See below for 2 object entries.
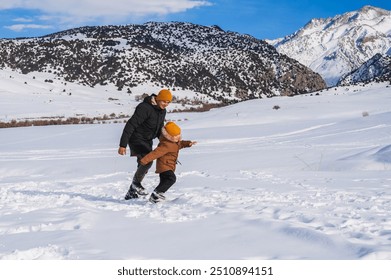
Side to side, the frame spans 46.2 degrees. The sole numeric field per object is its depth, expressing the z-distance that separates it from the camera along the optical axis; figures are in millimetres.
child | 7020
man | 7246
